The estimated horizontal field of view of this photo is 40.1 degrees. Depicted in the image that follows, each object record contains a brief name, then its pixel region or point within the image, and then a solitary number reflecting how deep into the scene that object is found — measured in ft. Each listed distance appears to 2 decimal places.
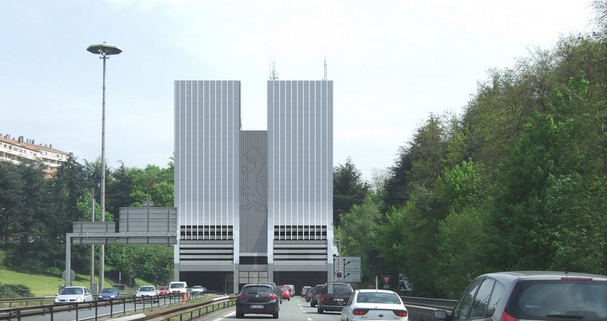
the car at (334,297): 137.08
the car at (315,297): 177.26
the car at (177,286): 248.07
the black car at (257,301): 111.96
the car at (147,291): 217.77
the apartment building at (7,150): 634.84
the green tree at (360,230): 359.87
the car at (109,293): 192.79
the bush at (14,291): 273.75
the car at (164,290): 248.32
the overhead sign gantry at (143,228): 205.36
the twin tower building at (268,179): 373.40
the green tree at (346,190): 473.67
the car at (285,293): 263.90
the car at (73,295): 163.84
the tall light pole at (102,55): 209.36
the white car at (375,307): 72.59
